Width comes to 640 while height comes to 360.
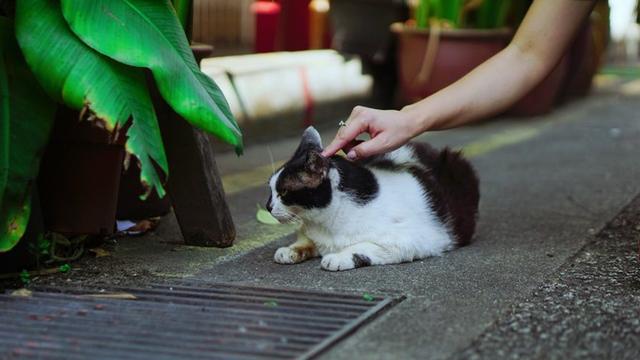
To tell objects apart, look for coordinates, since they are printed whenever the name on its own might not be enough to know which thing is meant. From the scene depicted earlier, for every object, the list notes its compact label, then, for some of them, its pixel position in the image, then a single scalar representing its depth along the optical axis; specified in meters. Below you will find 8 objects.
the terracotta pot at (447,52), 6.31
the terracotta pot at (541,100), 6.78
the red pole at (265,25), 6.44
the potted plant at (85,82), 2.57
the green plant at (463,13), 6.36
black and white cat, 2.91
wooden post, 3.12
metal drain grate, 2.22
